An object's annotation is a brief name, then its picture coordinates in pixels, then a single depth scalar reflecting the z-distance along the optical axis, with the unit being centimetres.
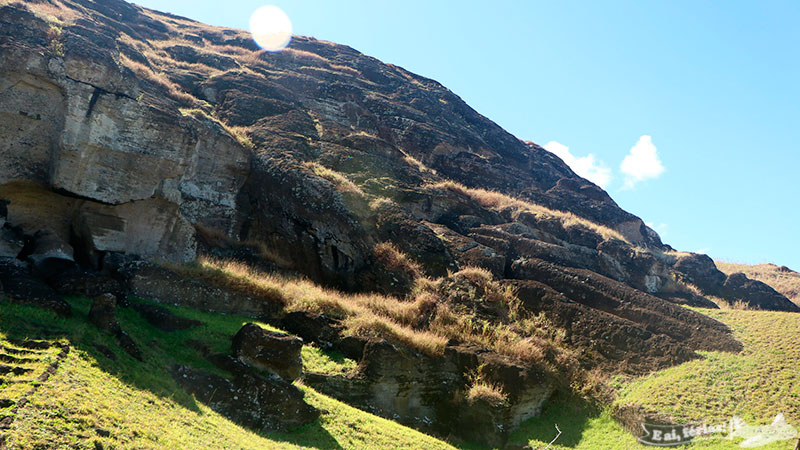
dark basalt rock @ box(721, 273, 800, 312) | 2569
